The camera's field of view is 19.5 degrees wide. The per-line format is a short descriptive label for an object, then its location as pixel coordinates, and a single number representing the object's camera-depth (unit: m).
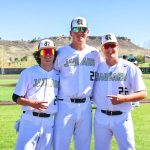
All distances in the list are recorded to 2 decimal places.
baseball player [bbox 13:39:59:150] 6.18
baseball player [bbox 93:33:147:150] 6.42
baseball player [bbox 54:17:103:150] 6.48
